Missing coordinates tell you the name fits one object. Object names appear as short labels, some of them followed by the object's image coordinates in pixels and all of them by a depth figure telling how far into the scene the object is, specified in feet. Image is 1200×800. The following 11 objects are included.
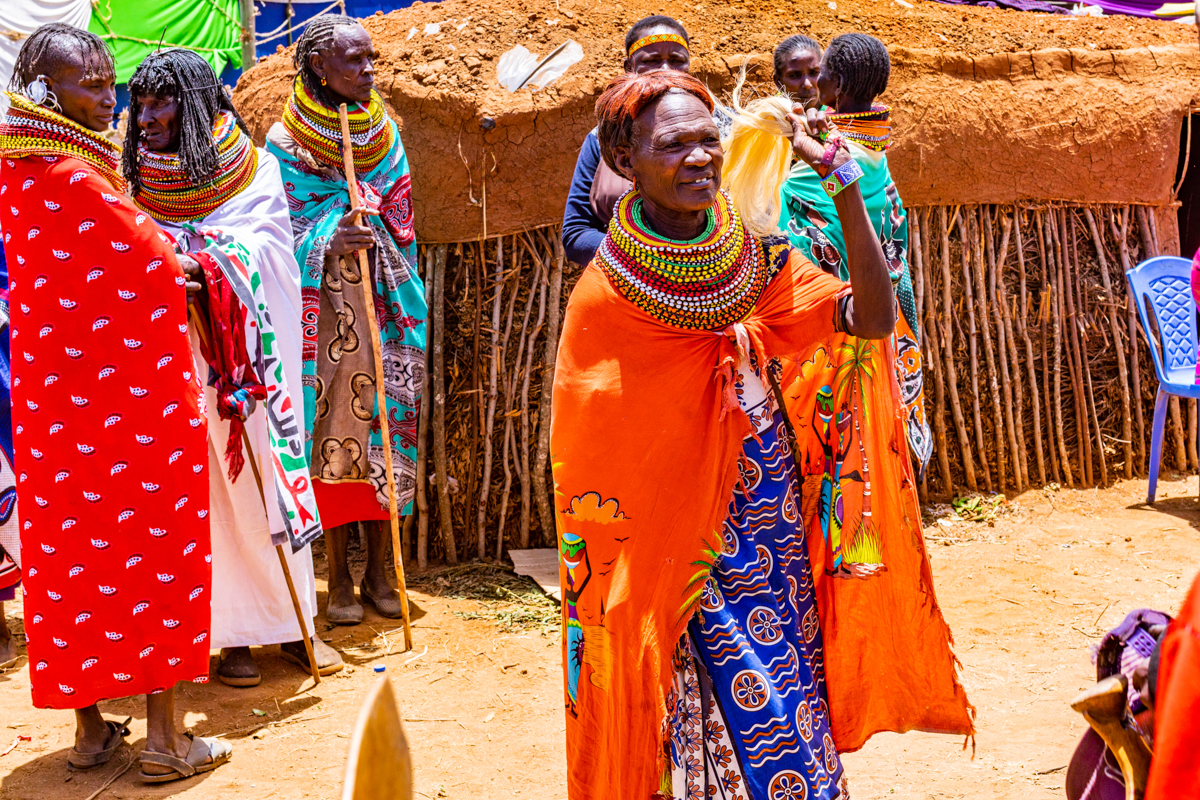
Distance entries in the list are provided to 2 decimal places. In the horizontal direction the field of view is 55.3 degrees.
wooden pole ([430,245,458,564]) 19.53
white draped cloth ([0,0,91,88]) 41.37
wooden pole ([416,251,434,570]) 19.63
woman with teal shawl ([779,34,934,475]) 14.44
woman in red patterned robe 11.86
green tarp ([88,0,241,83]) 43.57
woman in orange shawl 8.44
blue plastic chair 21.80
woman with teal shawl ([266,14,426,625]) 16.58
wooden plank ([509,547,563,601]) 18.70
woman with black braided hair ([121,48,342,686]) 13.80
